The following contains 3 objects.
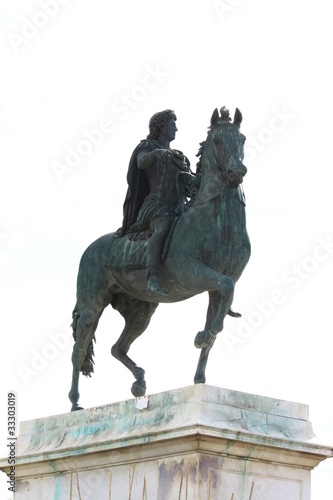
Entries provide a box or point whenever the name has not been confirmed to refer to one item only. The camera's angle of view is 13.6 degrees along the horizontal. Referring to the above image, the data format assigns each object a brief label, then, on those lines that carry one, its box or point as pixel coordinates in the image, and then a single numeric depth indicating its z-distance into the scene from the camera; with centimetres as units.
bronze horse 1396
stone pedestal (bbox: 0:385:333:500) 1304
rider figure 1456
